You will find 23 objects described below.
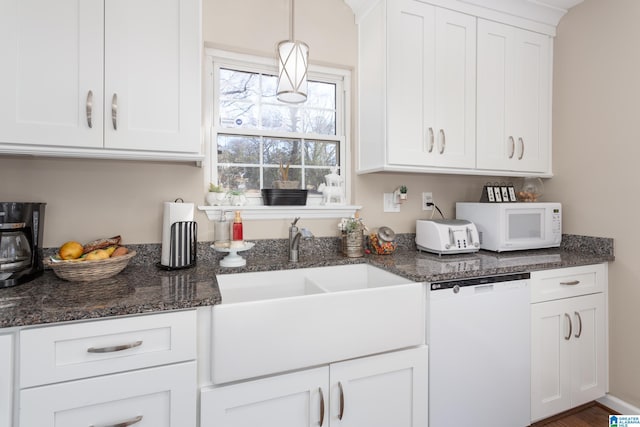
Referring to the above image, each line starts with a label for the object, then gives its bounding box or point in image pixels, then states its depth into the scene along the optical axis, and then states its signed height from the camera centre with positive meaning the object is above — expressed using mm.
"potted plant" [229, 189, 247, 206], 1879 +87
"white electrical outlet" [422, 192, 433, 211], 2352 +91
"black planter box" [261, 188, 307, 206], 1937 +97
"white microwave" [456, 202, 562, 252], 2055 -68
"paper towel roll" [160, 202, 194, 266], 1606 -19
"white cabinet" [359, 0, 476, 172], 1868 +750
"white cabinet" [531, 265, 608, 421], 1761 -757
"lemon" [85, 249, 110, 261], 1345 -175
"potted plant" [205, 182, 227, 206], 1835 +101
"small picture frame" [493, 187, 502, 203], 2248 +137
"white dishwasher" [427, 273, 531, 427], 1507 -660
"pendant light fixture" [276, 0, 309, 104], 1644 +725
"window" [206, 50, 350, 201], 1950 +549
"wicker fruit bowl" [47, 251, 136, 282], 1278 -224
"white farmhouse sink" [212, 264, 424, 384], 1175 -444
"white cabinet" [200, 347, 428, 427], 1192 -718
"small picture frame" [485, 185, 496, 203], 2230 +138
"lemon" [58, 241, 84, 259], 1402 -163
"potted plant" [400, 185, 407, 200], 2183 +144
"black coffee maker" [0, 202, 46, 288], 1248 -115
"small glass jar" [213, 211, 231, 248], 1784 -92
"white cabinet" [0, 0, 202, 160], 1255 +551
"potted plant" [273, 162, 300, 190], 1969 +189
